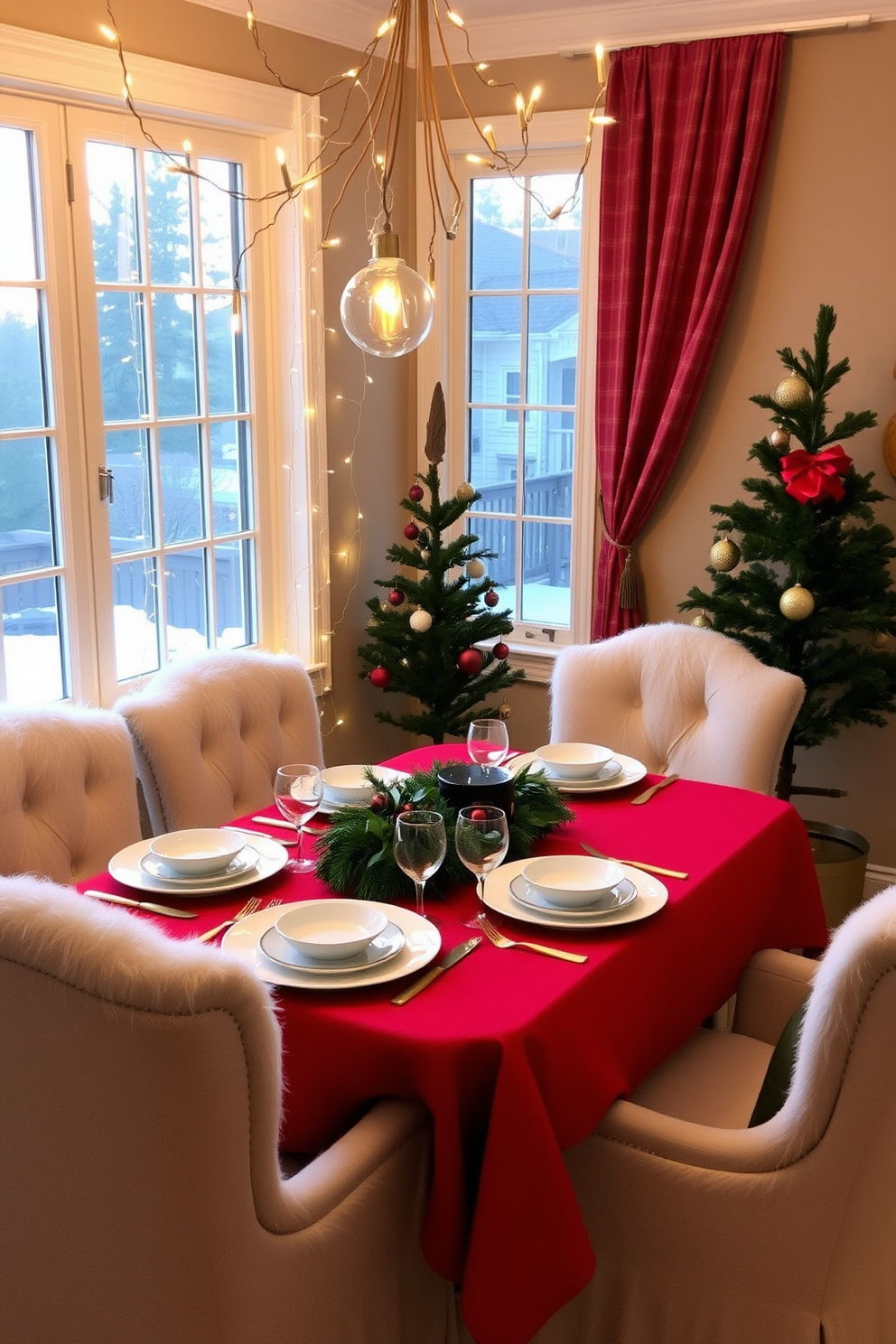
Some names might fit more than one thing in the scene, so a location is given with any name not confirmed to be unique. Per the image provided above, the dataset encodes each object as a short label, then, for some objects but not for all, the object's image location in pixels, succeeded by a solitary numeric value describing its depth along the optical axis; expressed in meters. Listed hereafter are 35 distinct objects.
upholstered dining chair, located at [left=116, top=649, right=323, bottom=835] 2.58
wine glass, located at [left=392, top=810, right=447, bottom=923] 1.77
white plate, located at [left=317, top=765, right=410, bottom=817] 2.39
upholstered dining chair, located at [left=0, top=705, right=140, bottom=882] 2.26
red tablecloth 1.57
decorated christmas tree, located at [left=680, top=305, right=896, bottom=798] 3.37
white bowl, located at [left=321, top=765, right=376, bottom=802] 2.43
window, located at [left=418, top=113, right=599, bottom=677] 4.17
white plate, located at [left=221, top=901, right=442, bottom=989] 1.70
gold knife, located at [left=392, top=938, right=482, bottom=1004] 1.69
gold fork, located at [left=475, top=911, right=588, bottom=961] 1.81
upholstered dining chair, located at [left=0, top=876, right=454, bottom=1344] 1.28
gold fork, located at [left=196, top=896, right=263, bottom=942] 1.85
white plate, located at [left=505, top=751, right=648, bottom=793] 2.51
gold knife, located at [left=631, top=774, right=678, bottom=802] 2.50
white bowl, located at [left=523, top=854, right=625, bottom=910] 1.93
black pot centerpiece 2.10
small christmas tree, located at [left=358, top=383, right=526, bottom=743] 3.85
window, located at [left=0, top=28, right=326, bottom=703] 3.12
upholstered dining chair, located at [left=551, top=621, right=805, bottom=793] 2.79
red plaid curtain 3.65
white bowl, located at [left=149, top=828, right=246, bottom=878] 2.04
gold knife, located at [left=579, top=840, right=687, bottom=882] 2.11
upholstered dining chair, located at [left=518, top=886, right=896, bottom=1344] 1.51
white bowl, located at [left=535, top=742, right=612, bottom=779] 2.54
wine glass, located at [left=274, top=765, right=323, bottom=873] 2.04
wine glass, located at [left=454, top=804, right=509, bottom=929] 1.79
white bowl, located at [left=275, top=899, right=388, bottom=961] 1.78
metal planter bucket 3.51
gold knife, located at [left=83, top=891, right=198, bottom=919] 1.95
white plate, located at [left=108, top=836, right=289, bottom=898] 2.01
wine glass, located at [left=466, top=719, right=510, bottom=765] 2.27
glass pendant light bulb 1.92
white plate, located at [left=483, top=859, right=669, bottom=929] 1.90
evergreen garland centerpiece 2.01
